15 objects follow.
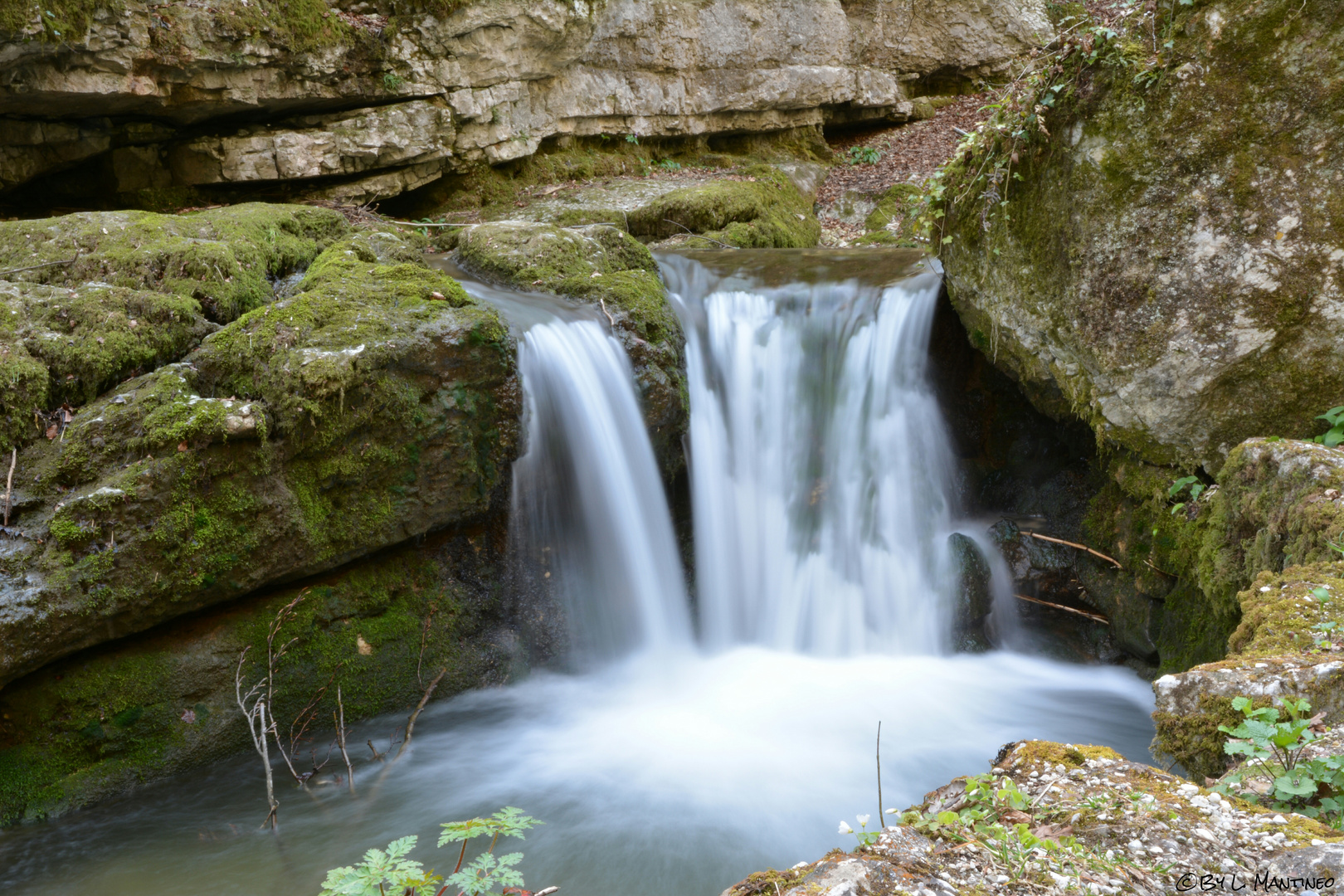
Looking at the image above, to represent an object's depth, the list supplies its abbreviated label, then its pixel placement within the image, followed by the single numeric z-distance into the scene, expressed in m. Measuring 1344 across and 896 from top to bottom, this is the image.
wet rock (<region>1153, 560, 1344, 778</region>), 2.30
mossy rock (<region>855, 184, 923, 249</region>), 11.33
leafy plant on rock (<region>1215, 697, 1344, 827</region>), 1.90
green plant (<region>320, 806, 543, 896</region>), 1.86
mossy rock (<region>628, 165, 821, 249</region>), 10.01
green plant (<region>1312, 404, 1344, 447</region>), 4.26
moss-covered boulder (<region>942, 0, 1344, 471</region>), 4.34
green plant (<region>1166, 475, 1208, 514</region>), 4.78
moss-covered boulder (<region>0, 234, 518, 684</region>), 3.84
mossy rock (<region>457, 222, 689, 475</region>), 5.93
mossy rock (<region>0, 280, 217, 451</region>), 3.98
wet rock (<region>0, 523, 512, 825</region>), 3.99
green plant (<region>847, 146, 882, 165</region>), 14.05
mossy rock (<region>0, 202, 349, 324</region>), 4.91
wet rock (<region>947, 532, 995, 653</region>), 5.83
